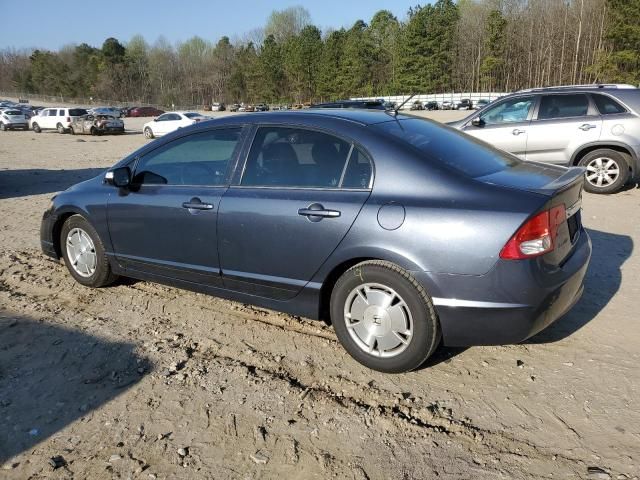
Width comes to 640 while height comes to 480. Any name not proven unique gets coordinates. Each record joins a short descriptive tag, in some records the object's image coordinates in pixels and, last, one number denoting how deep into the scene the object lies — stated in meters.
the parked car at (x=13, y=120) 37.22
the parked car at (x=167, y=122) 27.08
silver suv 8.03
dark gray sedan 2.89
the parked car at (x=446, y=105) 63.84
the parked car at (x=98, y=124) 30.81
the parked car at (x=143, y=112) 62.25
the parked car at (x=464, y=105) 60.52
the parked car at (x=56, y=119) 33.50
